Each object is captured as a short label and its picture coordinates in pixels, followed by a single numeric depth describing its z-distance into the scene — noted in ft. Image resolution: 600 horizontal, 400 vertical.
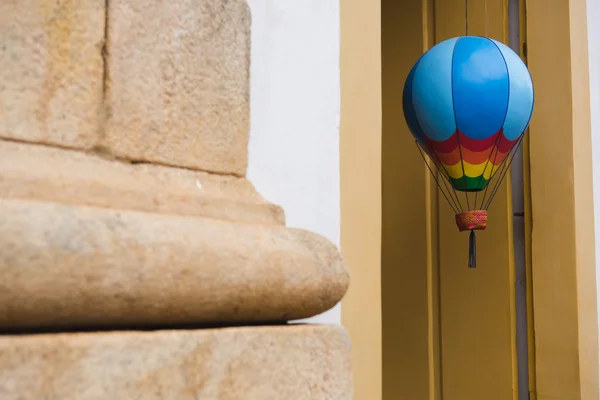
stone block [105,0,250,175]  3.16
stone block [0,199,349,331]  2.41
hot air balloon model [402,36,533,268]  7.50
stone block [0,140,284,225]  2.73
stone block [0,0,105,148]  2.79
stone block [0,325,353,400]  2.40
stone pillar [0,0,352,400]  2.48
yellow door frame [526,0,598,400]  9.38
